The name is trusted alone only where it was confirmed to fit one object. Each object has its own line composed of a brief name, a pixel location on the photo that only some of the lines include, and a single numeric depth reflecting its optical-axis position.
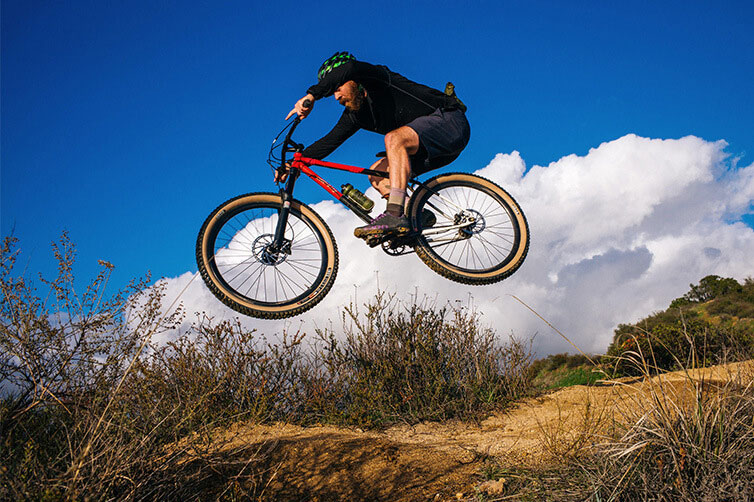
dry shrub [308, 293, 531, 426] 6.21
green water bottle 5.21
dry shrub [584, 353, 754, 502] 2.83
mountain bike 4.81
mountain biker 4.72
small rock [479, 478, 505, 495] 3.53
